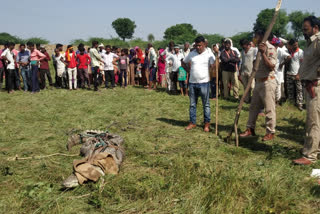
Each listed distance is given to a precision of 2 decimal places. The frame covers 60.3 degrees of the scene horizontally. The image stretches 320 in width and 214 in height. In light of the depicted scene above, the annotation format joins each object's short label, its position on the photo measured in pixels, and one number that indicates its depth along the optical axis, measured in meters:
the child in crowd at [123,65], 13.38
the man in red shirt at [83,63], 12.28
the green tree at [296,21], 75.44
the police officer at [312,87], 4.27
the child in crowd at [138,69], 13.97
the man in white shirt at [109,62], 12.38
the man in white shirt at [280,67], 8.50
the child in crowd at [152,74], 12.93
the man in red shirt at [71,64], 12.19
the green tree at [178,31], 93.04
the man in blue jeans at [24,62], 11.60
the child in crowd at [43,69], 12.45
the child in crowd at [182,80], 10.93
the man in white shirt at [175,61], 11.18
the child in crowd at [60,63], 12.49
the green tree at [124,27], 96.81
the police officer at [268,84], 5.39
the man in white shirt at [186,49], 11.07
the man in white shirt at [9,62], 11.38
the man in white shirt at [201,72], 6.21
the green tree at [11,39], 39.28
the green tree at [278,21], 72.31
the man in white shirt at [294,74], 8.54
